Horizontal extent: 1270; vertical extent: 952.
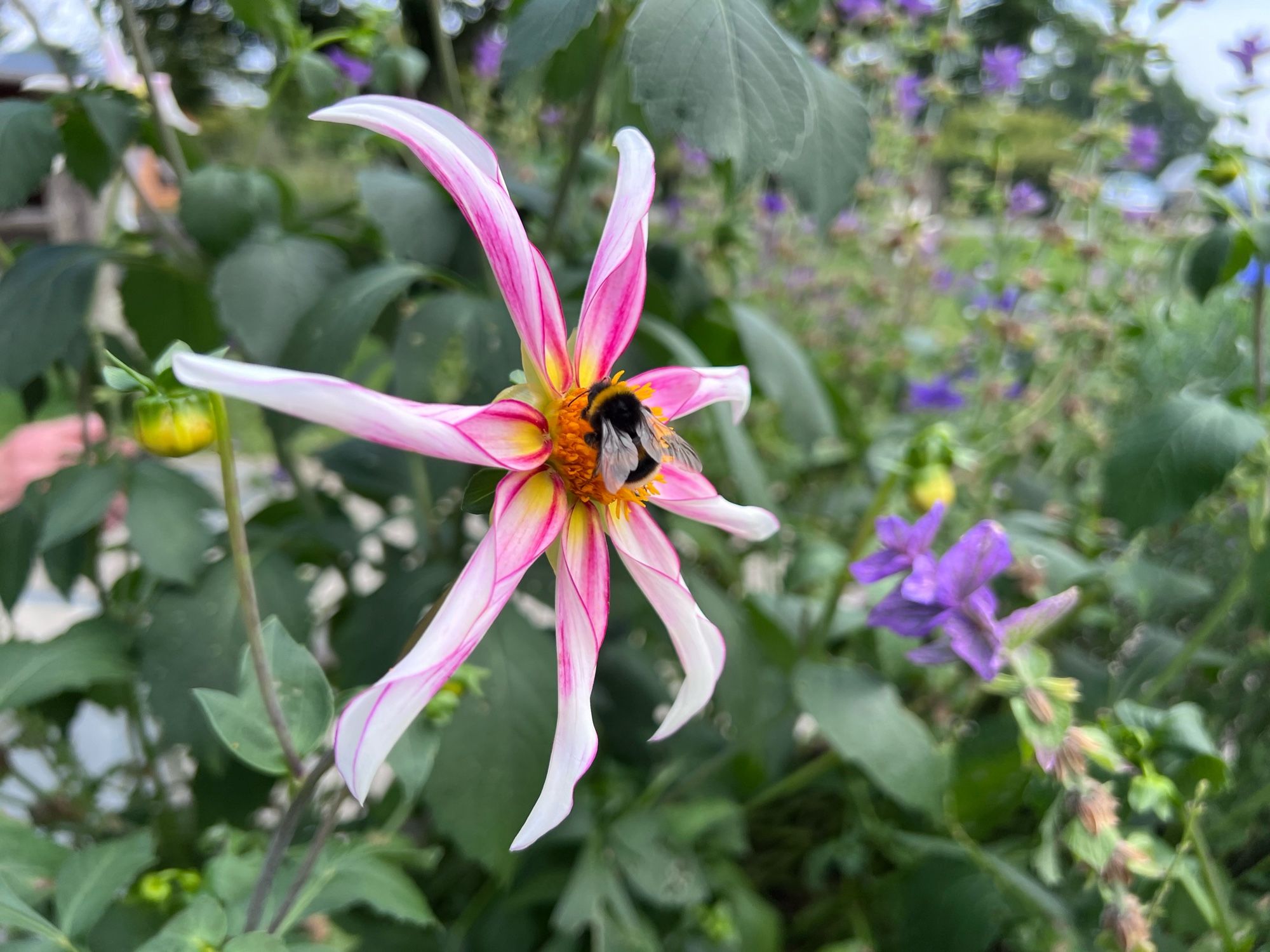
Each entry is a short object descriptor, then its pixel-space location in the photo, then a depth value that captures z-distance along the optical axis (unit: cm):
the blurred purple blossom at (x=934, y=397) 83
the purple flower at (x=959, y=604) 33
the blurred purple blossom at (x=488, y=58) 101
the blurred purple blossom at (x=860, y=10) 81
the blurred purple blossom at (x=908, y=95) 96
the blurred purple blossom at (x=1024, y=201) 89
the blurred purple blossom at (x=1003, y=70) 92
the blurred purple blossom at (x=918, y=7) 86
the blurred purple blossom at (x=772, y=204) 105
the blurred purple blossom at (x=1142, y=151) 96
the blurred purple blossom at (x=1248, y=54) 60
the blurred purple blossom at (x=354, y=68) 73
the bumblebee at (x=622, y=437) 25
